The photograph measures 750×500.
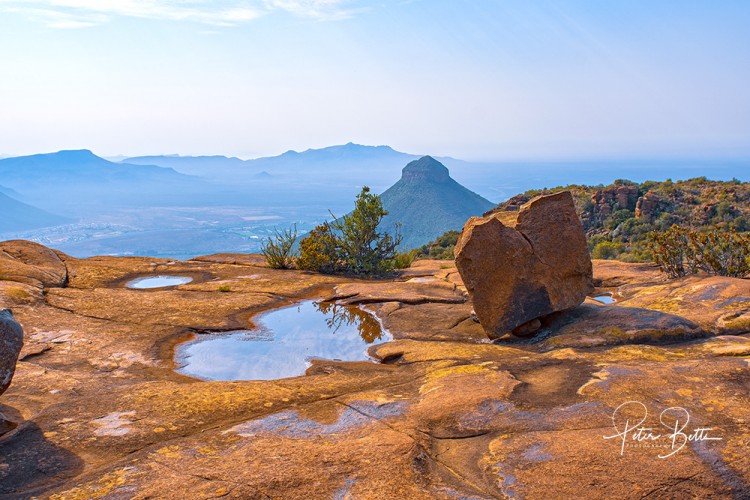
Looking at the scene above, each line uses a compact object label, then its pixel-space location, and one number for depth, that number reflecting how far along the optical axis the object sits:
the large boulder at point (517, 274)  10.98
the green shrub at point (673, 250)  15.23
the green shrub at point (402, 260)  21.88
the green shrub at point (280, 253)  20.50
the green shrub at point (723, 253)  14.55
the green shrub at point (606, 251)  29.50
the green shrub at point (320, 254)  20.06
